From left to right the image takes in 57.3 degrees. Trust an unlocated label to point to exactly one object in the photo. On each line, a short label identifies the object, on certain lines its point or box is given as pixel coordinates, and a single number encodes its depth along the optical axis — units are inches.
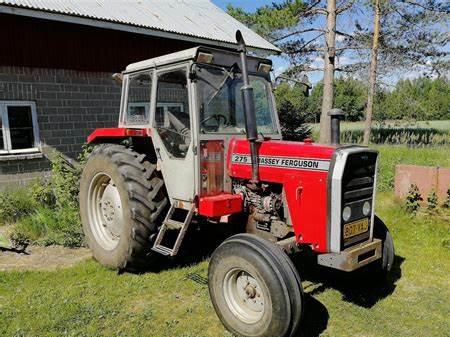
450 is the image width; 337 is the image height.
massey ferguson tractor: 127.9
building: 283.3
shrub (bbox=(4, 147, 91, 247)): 225.1
